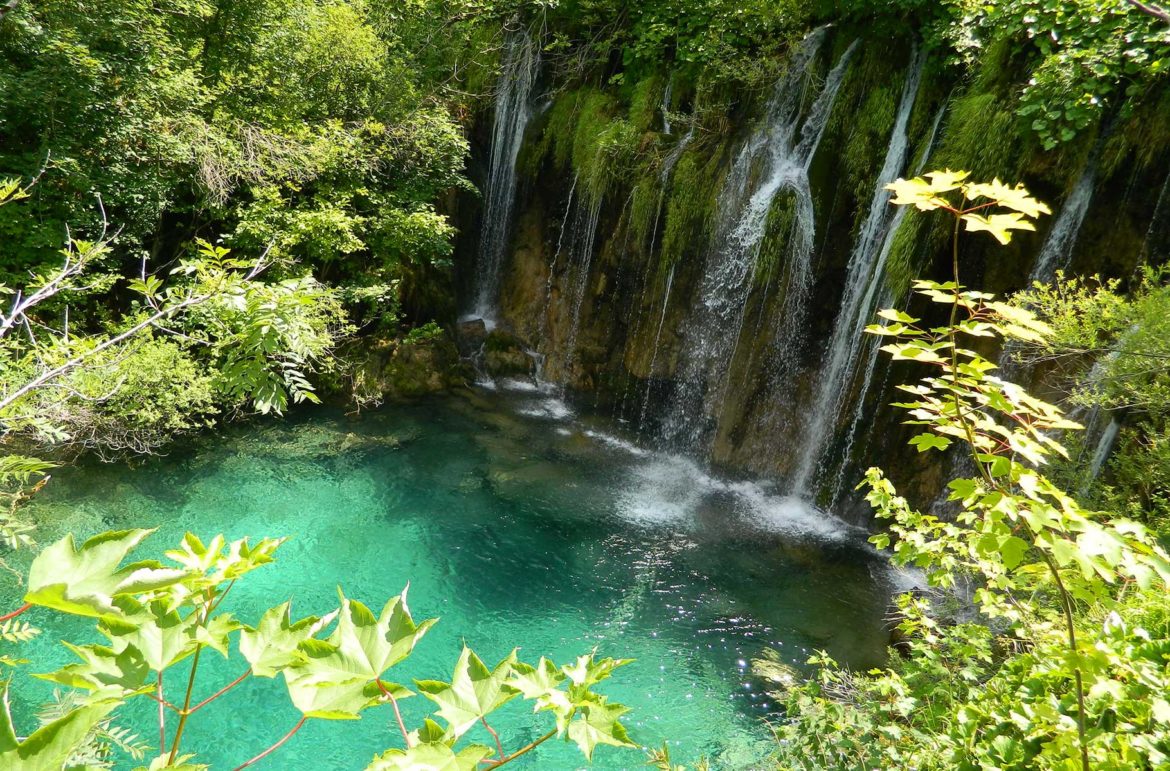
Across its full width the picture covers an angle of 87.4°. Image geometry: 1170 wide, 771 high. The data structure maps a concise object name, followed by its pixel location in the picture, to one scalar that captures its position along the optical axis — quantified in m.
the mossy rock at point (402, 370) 9.93
